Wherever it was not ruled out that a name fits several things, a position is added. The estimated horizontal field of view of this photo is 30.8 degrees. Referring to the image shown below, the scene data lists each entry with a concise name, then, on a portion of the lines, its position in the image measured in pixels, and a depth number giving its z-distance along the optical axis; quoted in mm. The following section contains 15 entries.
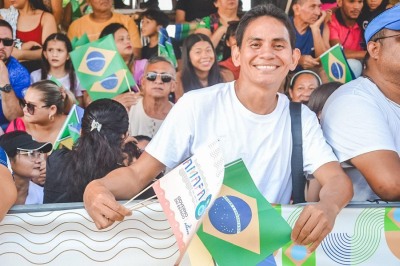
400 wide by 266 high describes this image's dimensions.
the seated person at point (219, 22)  5090
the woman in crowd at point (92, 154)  3674
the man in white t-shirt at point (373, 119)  2625
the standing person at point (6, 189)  2334
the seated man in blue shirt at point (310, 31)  4946
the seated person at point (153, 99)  4688
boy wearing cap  4074
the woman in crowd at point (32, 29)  4789
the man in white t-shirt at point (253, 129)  2580
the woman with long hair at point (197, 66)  4832
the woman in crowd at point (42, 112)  4438
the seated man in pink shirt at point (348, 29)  5094
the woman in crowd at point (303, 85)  4836
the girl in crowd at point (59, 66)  4754
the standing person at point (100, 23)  4910
